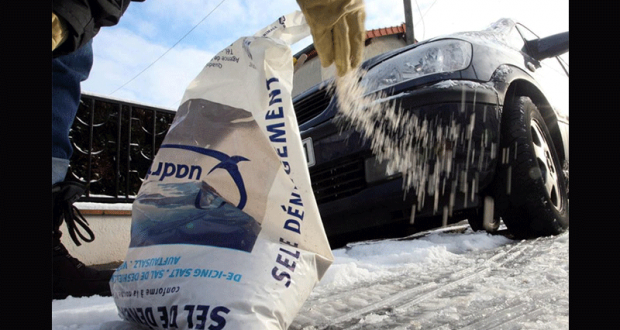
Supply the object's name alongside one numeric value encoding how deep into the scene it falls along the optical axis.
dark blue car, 1.70
